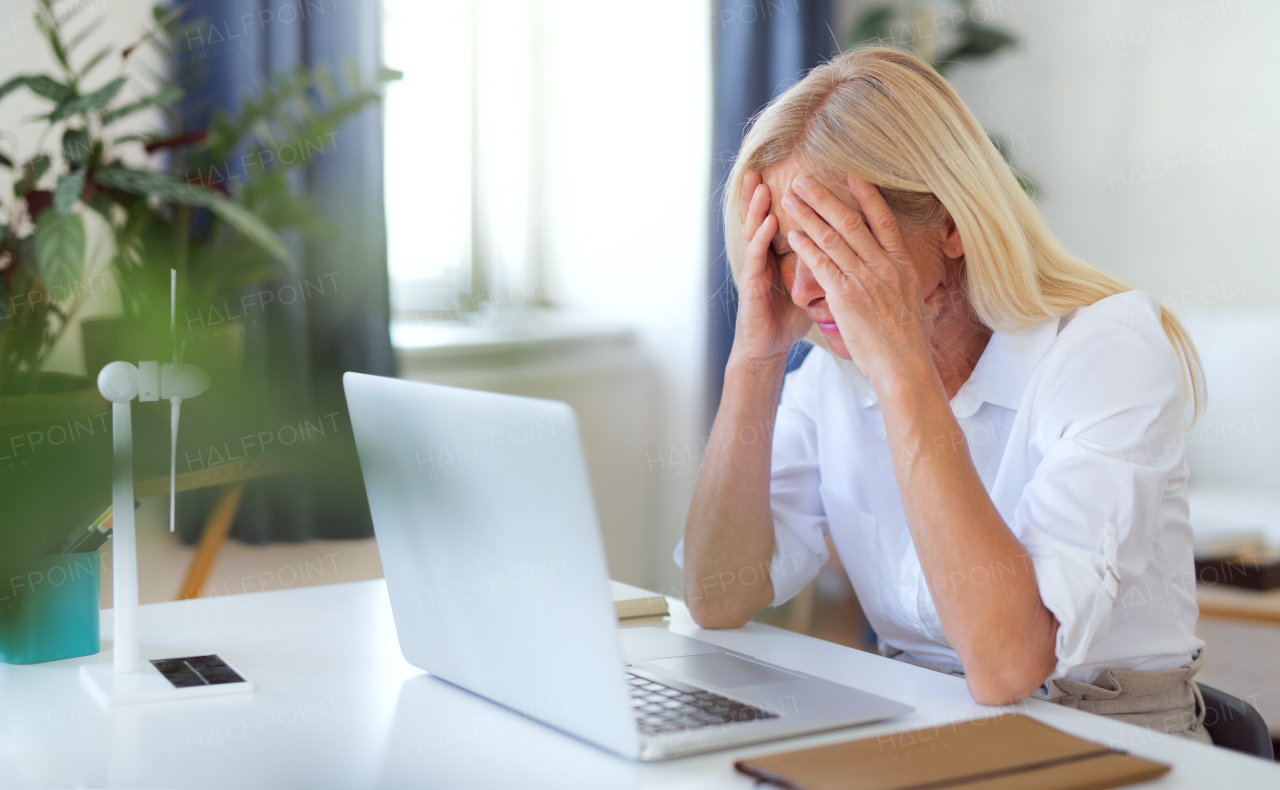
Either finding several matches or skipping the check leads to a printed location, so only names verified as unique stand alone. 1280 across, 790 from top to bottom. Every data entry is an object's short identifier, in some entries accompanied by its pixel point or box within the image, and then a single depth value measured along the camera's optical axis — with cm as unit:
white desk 186
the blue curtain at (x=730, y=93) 476
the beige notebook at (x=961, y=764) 183
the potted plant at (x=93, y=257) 173
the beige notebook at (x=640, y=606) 223
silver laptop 183
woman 206
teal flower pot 207
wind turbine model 198
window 429
